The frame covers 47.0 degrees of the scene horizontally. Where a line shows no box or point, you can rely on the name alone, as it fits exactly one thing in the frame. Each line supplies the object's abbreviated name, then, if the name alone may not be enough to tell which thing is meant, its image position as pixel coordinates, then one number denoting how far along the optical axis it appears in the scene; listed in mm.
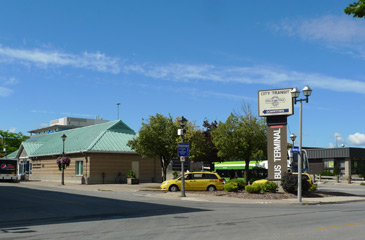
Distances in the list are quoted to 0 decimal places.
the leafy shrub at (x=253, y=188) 26130
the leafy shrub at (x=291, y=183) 26222
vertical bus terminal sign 27938
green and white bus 43531
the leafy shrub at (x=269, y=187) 26219
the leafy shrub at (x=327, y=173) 59750
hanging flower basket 43750
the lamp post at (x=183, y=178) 25641
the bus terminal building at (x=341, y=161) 59844
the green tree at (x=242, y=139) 35812
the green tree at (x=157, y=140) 38531
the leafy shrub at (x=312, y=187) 27522
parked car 30250
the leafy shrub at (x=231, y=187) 27722
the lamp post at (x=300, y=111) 22883
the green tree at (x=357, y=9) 8266
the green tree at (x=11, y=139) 97088
